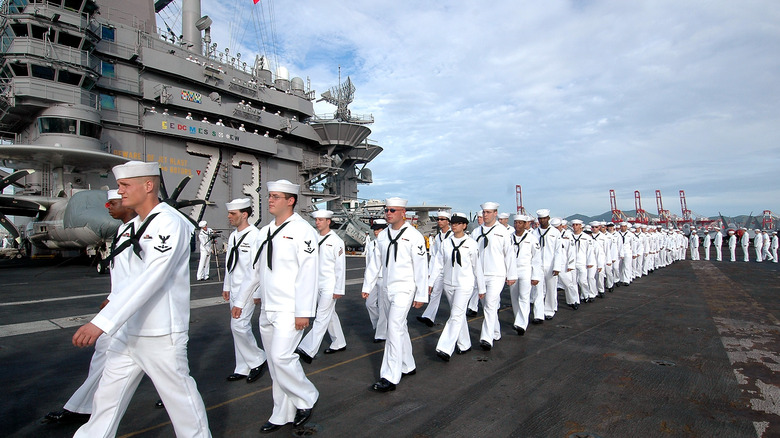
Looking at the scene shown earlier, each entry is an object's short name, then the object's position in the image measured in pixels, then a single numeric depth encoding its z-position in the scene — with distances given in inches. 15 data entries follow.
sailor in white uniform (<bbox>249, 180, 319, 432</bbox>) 133.8
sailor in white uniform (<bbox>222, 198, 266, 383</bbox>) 188.2
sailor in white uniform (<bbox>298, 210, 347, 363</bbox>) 219.6
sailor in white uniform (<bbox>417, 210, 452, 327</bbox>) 293.0
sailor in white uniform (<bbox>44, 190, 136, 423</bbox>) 139.3
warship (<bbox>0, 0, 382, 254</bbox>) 819.4
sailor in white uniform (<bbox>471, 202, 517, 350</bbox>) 243.4
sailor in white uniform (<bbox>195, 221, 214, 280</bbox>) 588.7
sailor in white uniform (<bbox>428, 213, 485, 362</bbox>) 219.1
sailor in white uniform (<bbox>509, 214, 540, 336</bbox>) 289.1
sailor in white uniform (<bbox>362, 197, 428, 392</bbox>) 177.9
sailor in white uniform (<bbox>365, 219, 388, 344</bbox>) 243.3
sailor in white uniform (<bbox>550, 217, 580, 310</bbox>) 387.9
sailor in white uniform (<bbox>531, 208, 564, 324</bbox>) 343.3
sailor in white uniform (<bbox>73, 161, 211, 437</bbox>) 97.9
